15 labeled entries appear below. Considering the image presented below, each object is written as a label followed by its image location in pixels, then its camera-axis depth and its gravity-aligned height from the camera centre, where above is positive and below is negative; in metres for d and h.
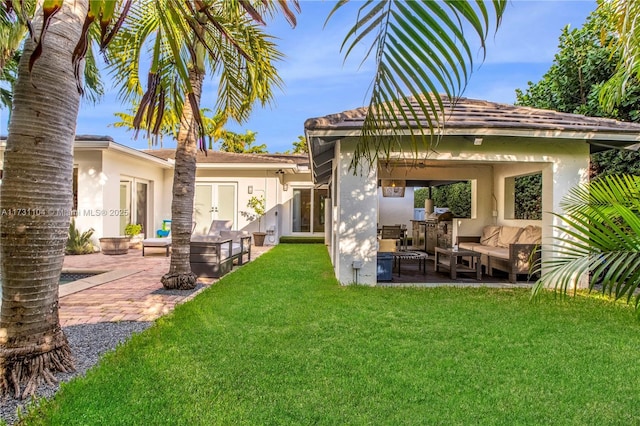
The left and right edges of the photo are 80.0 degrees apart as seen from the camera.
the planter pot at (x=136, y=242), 15.05 -1.11
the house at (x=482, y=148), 7.62 +1.55
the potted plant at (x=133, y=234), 15.04 -0.79
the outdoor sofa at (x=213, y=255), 9.16 -1.03
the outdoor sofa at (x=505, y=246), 8.91 -0.76
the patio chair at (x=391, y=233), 13.82 -0.57
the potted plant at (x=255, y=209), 17.91 +0.31
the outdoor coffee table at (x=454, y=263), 9.12 -1.17
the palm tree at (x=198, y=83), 6.89 +2.71
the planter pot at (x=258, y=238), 16.89 -1.00
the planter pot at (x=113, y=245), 13.17 -1.09
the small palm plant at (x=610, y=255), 2.25 -0.22
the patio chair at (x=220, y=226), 13.59 -0.39
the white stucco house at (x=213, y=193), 14.27 +1.02
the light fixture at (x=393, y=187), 13.74 +1.10
